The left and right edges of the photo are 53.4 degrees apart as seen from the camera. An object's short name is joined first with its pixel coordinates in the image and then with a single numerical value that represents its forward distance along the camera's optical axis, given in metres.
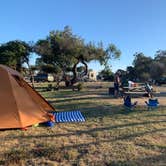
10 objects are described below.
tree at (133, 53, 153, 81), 30.15
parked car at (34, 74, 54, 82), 34.09
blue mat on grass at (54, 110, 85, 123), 5.53
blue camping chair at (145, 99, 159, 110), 7.11
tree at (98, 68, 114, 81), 33.04
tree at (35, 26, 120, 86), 17.46
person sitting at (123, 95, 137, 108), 7.19
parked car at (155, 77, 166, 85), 22.55
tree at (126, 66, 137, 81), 31.08
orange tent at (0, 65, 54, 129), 4.77
